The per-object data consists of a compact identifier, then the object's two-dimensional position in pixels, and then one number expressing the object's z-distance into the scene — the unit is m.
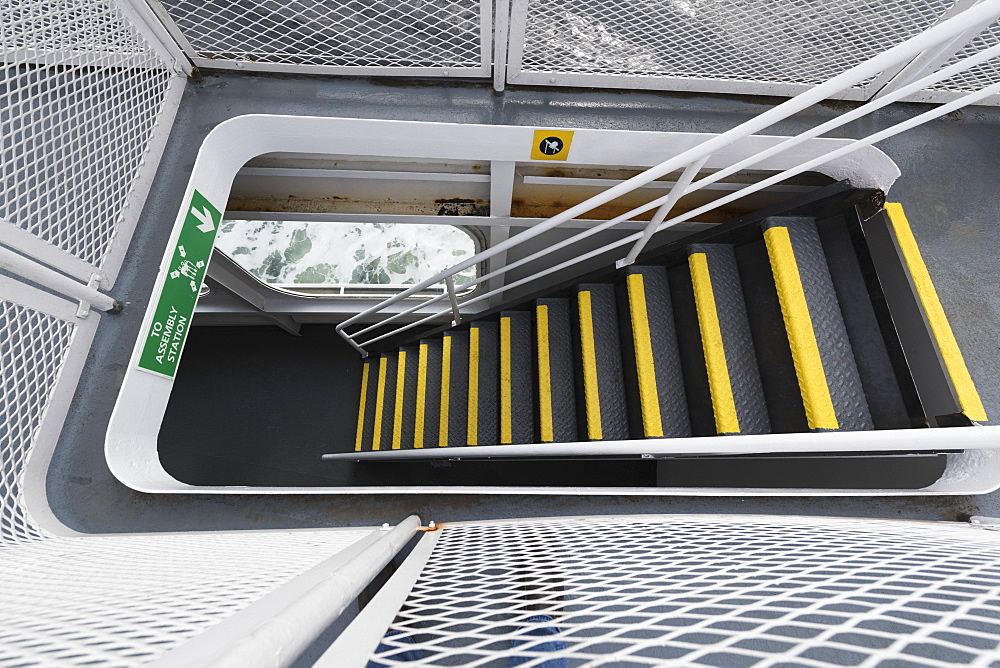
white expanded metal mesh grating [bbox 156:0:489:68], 1.71
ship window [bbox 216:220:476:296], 3.87
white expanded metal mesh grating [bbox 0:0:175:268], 1.41
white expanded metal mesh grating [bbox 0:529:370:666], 0.47
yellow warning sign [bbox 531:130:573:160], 2.06
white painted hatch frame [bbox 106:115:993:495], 2.02
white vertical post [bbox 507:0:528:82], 1.63
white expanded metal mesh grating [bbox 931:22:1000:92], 1.72
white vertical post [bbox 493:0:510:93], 1.64
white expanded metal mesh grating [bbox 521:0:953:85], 1.63
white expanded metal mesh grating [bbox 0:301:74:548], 1.33
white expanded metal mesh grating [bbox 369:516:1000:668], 0.51
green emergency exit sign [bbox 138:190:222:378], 1.75
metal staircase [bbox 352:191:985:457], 1.93
